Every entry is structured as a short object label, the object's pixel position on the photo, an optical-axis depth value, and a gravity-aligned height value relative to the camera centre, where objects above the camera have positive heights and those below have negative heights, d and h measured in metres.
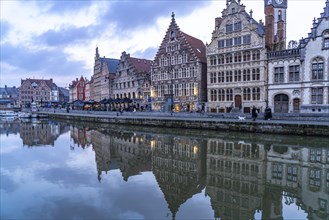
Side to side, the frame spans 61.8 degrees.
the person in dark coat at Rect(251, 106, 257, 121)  25.83 -0.87
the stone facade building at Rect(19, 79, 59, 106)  115.88 +6.32
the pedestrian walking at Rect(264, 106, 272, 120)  26.34 -0.84
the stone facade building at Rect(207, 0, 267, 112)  37.41 +6.11
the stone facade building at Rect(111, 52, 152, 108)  55.94 +5.63
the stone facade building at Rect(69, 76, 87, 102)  96.19 +5.97
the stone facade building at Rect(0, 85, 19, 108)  124.51 +5.22
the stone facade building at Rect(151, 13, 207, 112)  44.44 +5.44
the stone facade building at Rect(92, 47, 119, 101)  68.06 +7.82
